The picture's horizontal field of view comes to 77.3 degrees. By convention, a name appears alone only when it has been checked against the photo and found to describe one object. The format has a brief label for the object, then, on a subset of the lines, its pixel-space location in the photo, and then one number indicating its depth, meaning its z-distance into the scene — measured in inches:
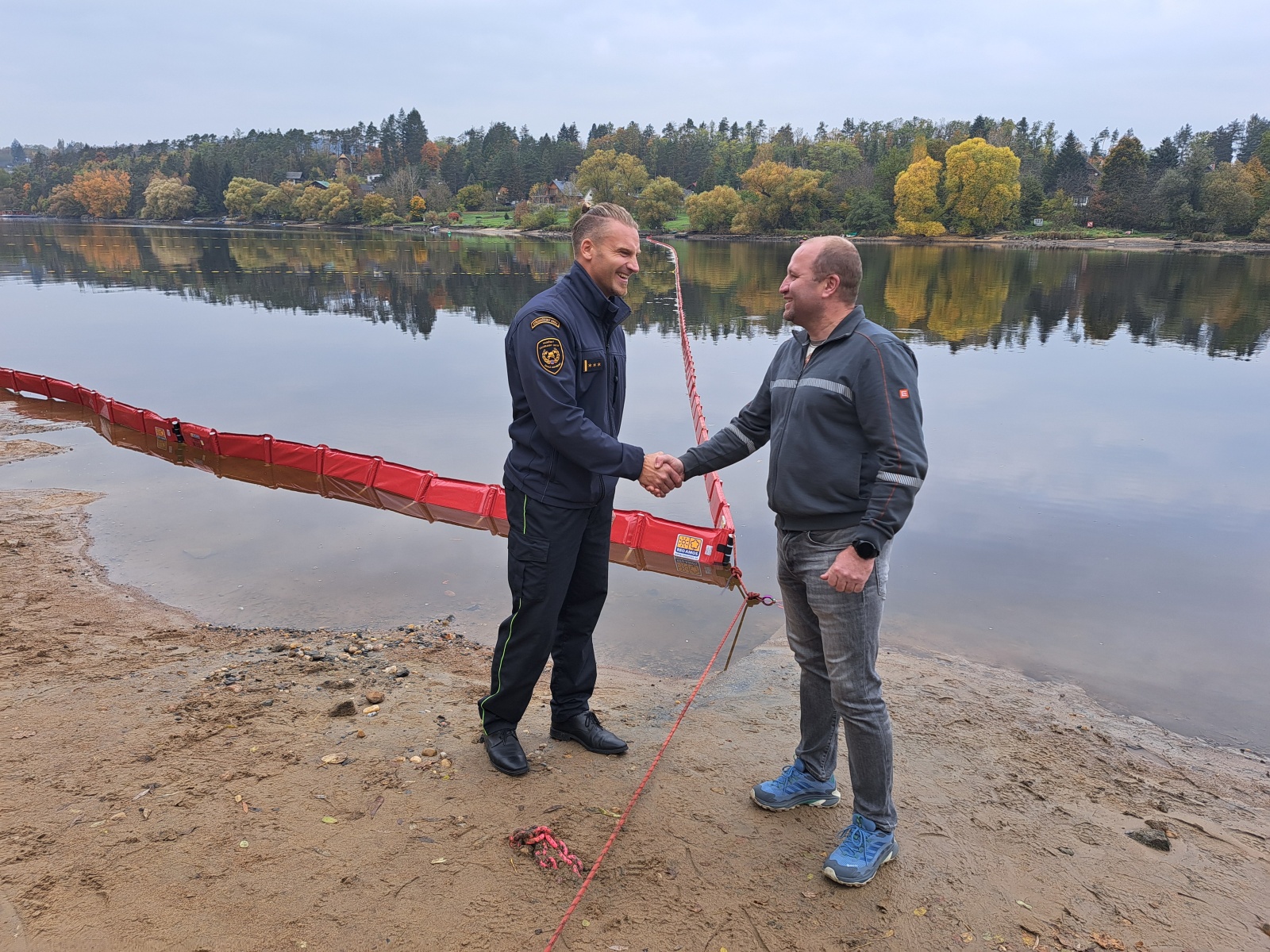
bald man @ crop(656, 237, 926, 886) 114.1
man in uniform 134.8
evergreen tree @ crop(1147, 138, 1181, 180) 3213.6
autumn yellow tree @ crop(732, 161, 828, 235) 3405.5
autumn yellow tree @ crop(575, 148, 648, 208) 3737.7
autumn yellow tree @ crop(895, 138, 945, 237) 3216.0
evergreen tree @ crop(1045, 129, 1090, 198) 3629.4
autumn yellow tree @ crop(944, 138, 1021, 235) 3134.8
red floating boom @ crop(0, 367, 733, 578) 281.7
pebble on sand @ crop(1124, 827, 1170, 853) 135.6
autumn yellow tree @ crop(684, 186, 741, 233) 3452.3
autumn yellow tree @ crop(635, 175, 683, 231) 3567.9
